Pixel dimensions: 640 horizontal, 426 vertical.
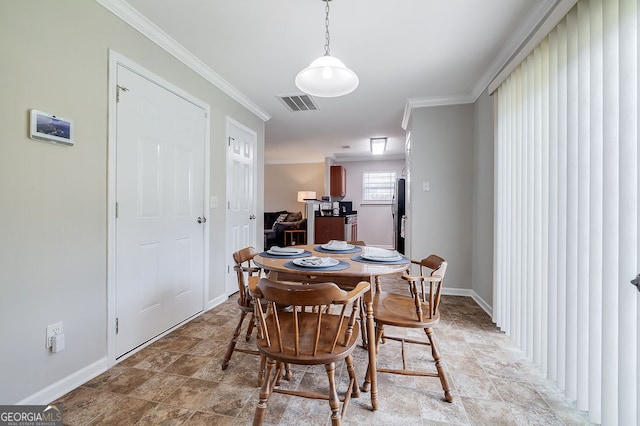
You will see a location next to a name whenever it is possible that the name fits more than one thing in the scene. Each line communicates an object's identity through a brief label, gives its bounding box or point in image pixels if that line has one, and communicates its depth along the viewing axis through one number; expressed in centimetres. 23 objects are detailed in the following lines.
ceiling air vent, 341
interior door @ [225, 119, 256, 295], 321
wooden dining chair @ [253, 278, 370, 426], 109
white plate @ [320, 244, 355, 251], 203
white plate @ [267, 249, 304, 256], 183
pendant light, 167
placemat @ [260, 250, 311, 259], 180
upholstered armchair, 598
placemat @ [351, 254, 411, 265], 162
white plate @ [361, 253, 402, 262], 167
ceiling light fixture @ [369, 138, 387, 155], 500
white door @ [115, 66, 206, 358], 191
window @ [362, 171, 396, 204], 730
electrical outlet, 147
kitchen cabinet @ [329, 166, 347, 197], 686
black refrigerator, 558
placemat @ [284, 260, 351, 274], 145
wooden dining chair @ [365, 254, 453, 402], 149
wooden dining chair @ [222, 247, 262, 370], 175
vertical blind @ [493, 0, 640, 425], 115
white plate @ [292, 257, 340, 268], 150
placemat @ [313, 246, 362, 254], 201
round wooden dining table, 142
